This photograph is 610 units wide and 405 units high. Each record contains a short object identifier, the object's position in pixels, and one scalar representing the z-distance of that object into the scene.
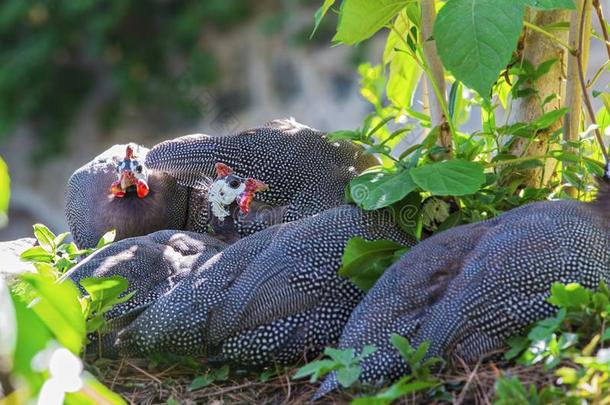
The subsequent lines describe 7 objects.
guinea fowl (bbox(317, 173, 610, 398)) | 5.64
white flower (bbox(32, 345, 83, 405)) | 2.99
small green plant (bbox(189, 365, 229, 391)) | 5.76
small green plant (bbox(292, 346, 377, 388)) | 5.60
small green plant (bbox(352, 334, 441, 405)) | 5.59
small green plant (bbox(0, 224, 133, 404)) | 3.02
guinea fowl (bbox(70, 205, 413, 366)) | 5.77
